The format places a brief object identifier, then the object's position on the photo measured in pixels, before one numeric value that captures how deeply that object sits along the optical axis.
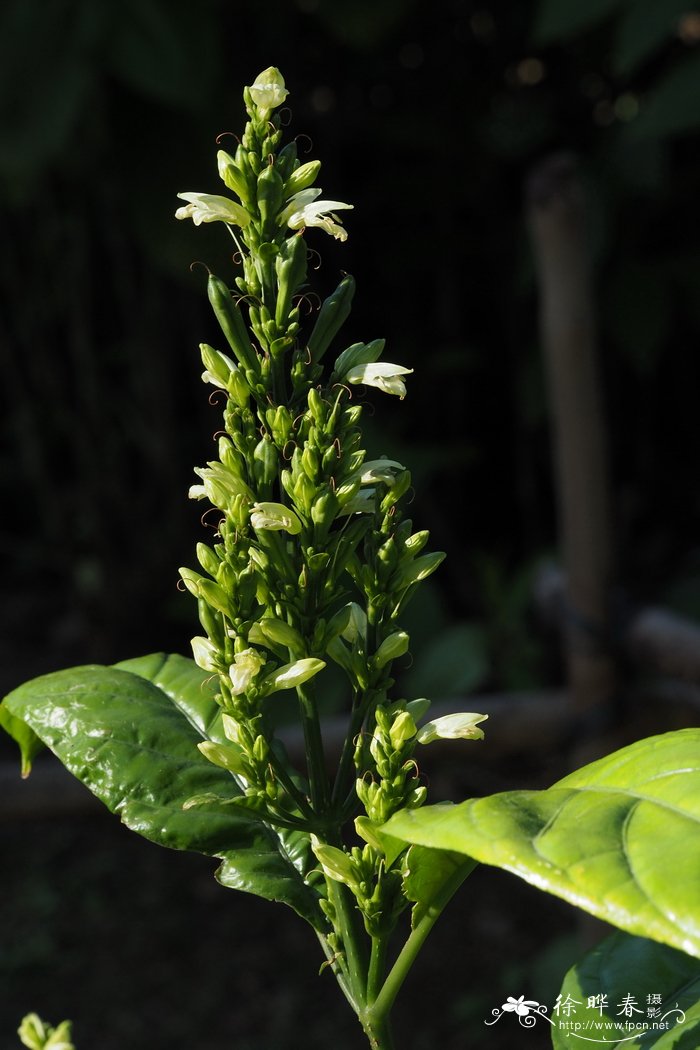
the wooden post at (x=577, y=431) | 1.65
